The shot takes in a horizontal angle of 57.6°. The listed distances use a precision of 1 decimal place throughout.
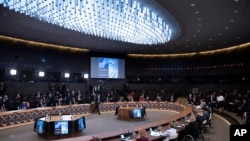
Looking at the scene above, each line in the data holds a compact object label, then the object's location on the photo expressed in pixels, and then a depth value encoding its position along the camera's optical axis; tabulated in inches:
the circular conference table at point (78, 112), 319.9
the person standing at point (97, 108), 623.5
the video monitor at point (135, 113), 513.7
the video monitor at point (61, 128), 353.1
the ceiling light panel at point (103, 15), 360.5
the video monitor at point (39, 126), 354.3
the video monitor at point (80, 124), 370.9
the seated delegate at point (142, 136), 207.5
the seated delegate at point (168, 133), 238.1
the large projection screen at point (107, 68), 904.3
